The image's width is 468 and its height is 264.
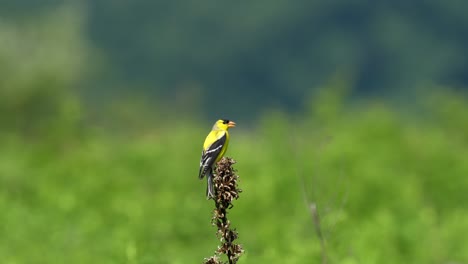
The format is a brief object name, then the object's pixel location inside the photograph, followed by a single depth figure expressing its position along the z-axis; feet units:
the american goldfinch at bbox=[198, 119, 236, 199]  45.01
